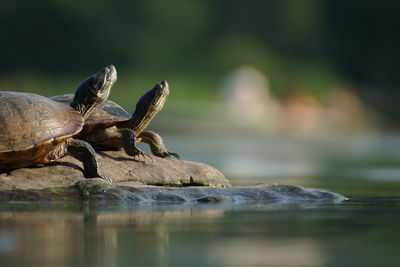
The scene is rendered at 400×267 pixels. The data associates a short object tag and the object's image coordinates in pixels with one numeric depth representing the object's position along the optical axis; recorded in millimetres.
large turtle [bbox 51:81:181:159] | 11842
